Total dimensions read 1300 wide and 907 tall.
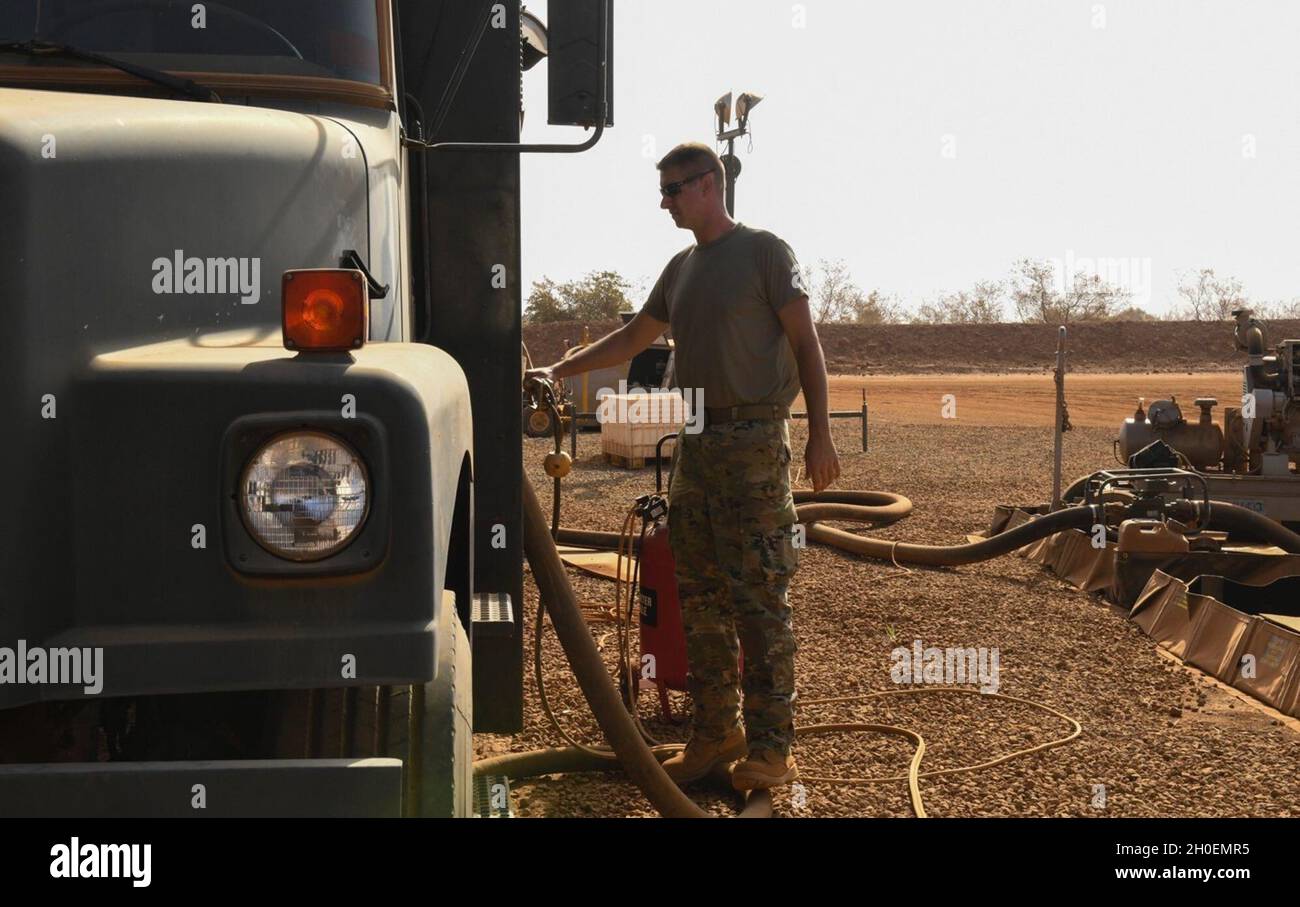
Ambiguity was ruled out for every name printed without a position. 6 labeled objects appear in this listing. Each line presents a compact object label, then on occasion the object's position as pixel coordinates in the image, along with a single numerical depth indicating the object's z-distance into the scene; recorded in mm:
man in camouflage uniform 4824
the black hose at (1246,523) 8906
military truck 2113
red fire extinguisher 5535
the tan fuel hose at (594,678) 4426
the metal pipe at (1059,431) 11211
